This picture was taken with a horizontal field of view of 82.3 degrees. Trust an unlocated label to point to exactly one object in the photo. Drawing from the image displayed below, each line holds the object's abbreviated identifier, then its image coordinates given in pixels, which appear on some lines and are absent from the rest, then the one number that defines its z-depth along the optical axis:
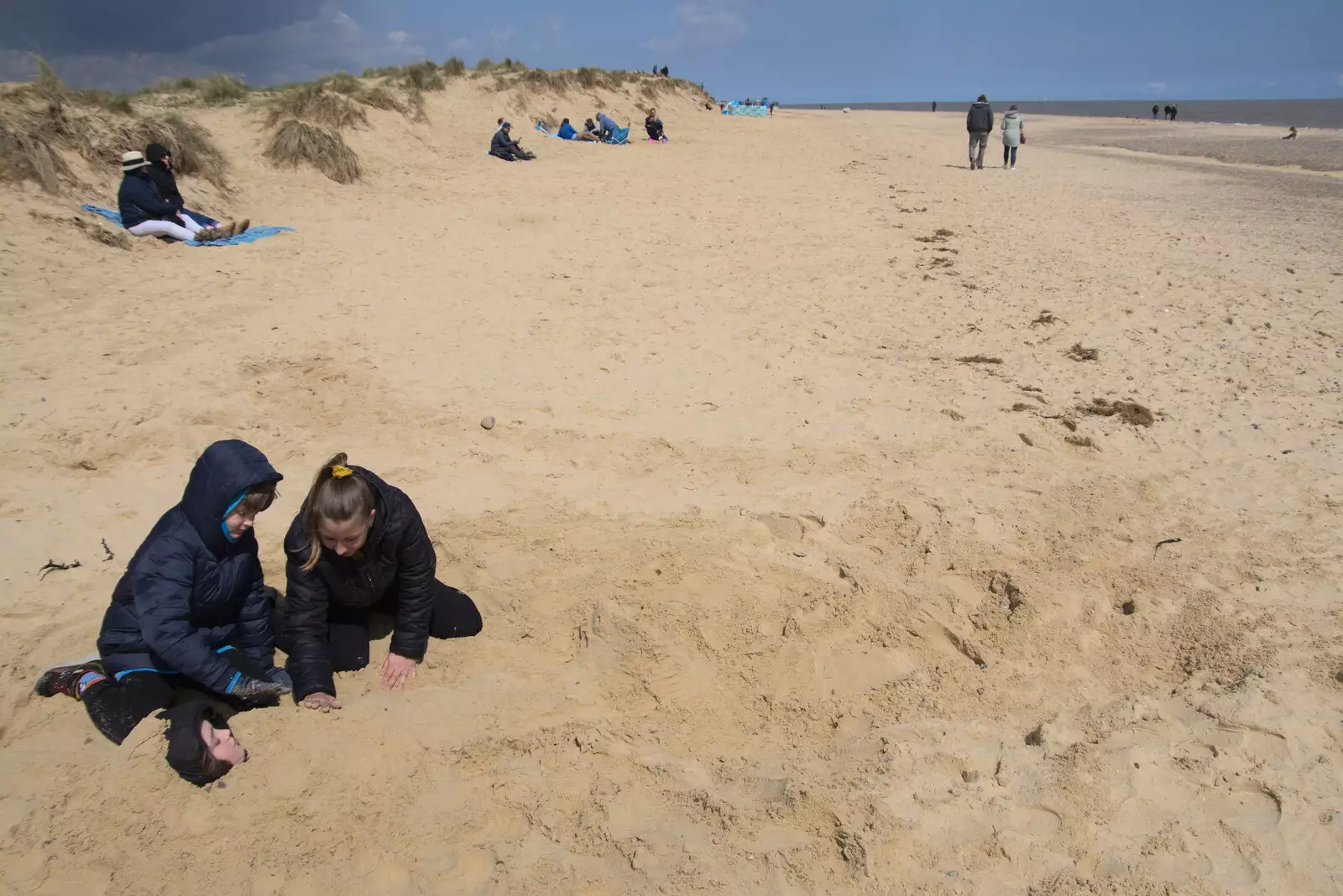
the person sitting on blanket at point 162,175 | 7.97
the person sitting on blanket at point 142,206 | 7.75
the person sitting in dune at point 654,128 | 20.03
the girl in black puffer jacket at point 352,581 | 2.85
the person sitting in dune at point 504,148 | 15.15
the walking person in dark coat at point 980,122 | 17.23
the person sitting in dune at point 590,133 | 18.89
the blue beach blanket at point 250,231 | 8.00
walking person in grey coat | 17.56
